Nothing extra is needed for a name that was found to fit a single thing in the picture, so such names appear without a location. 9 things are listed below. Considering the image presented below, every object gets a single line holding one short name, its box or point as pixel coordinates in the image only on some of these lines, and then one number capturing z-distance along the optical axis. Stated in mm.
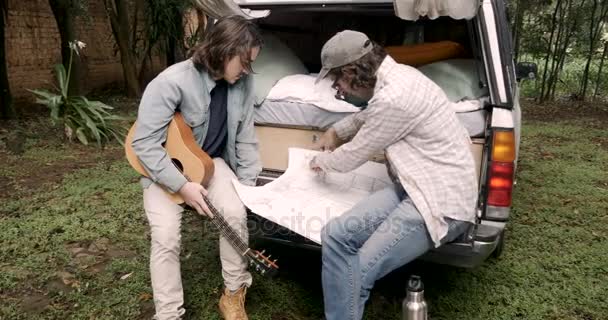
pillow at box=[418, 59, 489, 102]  2818
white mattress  2857
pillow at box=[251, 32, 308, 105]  3059
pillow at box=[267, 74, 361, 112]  2842
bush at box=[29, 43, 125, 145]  6246
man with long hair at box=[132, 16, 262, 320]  2381
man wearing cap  2178
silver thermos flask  2318
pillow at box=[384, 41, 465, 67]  3600
